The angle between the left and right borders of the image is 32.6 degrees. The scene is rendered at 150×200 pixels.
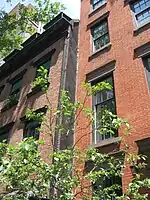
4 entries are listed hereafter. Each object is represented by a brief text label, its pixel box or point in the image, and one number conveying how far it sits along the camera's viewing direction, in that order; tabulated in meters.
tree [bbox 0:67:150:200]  4.68
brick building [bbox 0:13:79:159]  11.27
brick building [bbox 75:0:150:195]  7.97
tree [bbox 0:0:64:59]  13.65
